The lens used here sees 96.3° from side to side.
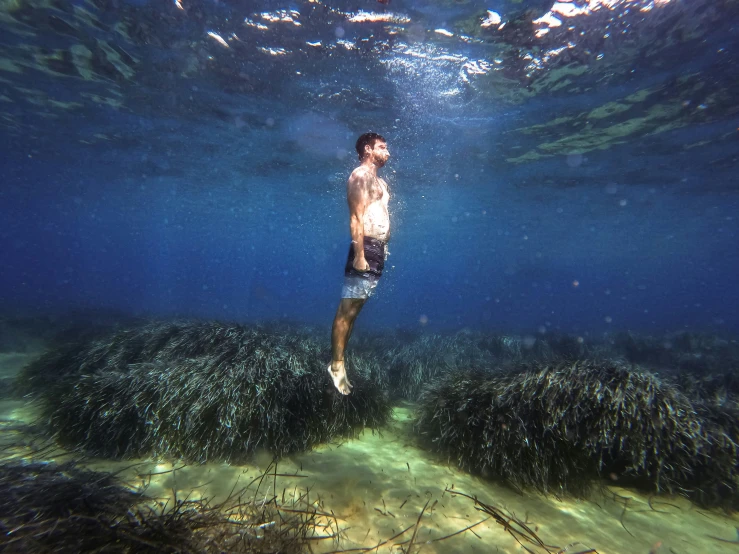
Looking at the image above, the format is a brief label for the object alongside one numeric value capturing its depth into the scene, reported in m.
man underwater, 4.40
